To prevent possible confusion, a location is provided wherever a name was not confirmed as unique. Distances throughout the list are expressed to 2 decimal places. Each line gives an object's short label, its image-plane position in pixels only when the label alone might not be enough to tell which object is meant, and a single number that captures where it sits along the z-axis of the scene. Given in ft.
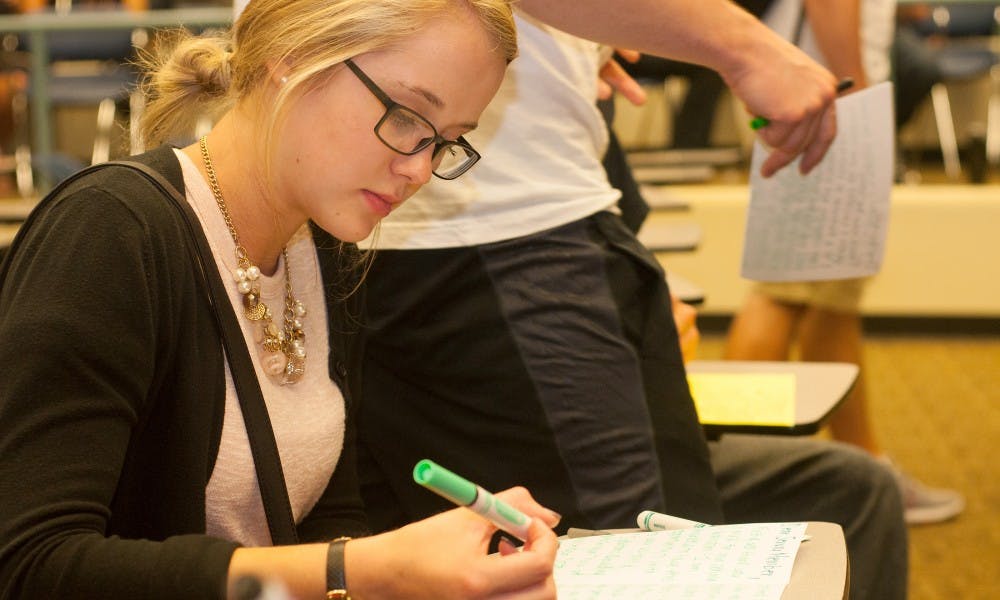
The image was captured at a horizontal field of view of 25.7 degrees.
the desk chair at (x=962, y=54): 30.91
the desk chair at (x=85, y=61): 28.39
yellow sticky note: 9.91
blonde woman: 7.09
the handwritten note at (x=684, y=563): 7.37
